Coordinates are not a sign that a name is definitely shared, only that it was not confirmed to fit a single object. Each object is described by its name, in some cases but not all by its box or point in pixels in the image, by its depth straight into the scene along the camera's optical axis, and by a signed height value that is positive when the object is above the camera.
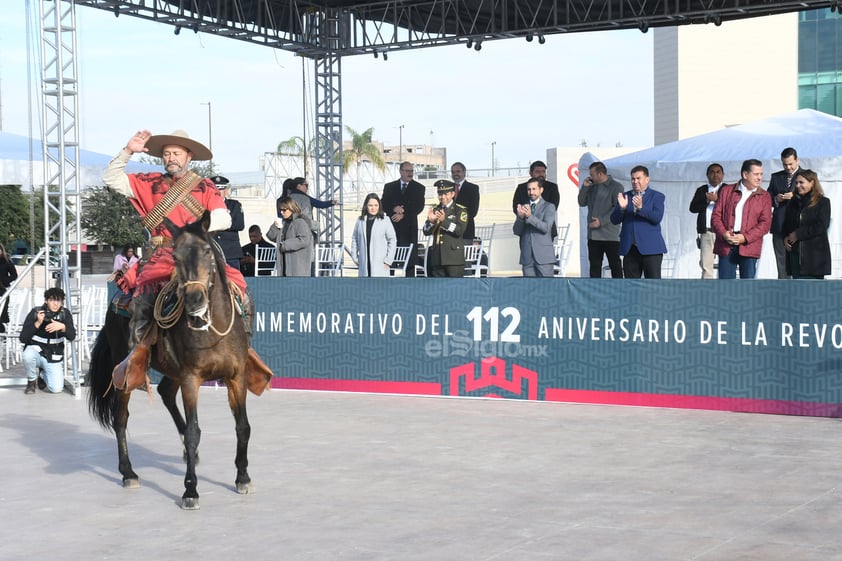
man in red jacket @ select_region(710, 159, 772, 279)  12.98 +0.58
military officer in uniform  14.87 +0.50
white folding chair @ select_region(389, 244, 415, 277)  18.72 +0.22
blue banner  11.28 -0.73
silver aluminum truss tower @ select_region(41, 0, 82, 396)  13.86 +1.68
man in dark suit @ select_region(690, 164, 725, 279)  15.58 +0.88
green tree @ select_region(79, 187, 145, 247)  54.75 +2.56
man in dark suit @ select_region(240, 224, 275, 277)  20.56 +0.40
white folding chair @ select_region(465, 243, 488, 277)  19.13 +0.21
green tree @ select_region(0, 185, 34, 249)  56.03 +2.86
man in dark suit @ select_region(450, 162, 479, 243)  17.30 +1.20
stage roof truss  20.47 +4.90
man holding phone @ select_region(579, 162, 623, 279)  14.62 +0.64
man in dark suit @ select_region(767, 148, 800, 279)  13.81 +0.96
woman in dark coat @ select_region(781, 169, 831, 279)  12.45 +0.47
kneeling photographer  14.16 -0.90
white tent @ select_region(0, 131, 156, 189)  18.19 +1.74
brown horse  7.37 -0.48
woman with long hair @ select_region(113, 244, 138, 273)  20.77 +0.33
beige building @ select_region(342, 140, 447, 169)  137.34 +15.07
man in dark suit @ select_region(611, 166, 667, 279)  13.25 +0.52
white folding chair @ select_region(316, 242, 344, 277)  20.83 +0.31
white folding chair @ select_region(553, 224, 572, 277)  18.71 +0.19
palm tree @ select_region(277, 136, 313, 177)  71.31 +8.03
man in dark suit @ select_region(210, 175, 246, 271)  15.76 +0.58
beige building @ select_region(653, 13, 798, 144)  52.69 +9.33
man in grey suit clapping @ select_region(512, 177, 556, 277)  14.45 +0.52
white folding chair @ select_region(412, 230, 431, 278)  21.03 +0.15
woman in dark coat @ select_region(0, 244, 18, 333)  18.82 -0.01
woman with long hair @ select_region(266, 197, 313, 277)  15.73 +0.43
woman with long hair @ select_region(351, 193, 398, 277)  16.25 +0.44
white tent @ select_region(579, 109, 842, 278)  19.86 +2.02
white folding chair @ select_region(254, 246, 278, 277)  20.52 +0.26
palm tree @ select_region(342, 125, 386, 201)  73.81 +7.99
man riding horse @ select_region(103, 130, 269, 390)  8.14 +0.46
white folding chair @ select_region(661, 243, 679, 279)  21.86 +0.23
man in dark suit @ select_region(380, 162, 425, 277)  17.88 +1.11
